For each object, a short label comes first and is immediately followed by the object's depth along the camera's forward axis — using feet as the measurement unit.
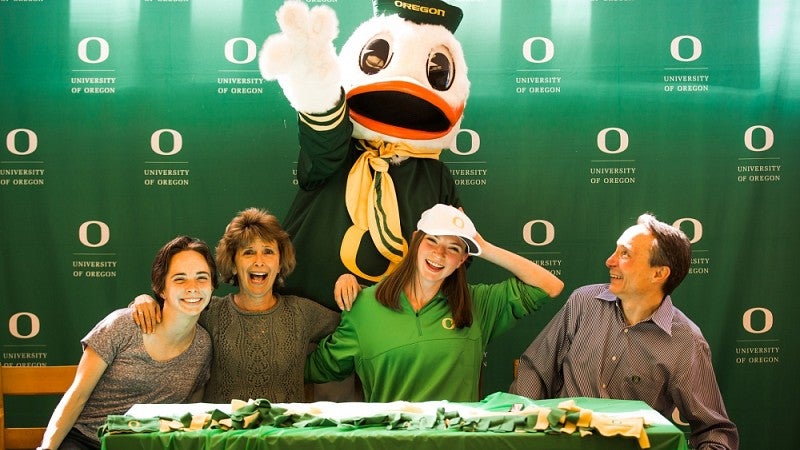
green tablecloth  7.29
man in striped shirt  9.52
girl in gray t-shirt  9.13
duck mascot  10.06
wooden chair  9.86
